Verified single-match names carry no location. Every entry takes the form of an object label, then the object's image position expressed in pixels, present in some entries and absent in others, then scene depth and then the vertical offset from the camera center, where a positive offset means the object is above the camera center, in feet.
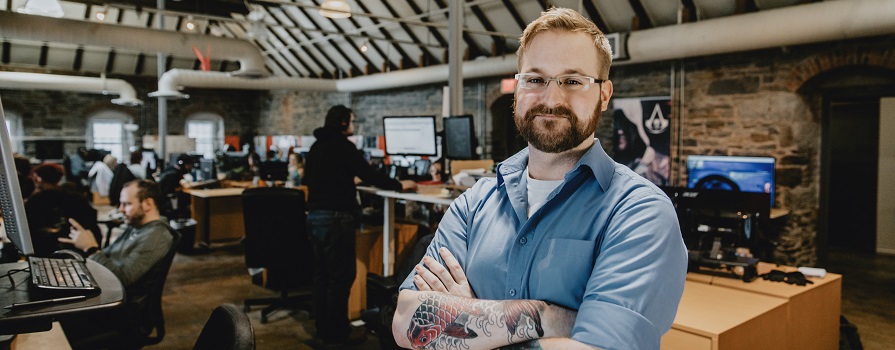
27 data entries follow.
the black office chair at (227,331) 4.98 -1.52
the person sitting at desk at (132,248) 9.85 -1.70
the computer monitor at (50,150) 46.73 -0.12
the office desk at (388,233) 15.79 -2.15
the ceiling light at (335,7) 24.26 +5.56
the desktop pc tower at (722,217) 11.22 -1.20
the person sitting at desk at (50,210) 13.78 -1.43
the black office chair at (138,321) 9.55 -2.76
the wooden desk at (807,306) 8.94 -2.34
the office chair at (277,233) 15.12 -2.04
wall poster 27.32 +0.67
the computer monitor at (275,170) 28.30 -0.94
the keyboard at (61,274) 5.90 -1.28
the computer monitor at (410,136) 16.33 +0.38
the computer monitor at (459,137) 14.28 +0.29
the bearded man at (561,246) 3.98 -0.66
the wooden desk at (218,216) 26.81 -2.92
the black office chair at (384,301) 9.96 -2.63
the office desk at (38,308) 5.10 -1.39
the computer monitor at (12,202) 5.65 -0.51
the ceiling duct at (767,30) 18.72 +4.11
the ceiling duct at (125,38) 26.23 +5.40
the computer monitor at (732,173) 23.53 -0.87
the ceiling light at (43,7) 21.75 +4.92
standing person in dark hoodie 14.29 -1.43
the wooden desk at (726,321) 7.47 -2.13
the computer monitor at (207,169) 28.86 -0.96
